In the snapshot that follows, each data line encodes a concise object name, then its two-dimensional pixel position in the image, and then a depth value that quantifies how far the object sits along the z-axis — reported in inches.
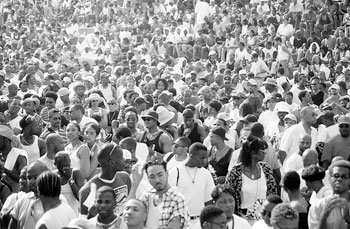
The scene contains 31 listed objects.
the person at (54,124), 468.0
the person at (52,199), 272.2
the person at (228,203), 293.3
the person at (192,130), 468.1
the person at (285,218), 252.4
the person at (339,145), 423.5
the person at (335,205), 259.5
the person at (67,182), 343.9
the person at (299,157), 385.1
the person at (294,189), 303.8
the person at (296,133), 440.8
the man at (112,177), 322.0
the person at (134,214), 270.7
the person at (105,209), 280.4
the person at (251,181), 341.7
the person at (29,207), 291.7
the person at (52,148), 379.9
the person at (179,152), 373.7
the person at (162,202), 287.0
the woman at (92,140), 398.6
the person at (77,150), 390.9
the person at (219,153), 395.9
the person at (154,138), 438.9
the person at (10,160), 363.9
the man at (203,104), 575.9
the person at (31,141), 408.8
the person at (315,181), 302.4
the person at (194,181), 341.1
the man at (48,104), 524.1
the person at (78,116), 480.9
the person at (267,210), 285.6
